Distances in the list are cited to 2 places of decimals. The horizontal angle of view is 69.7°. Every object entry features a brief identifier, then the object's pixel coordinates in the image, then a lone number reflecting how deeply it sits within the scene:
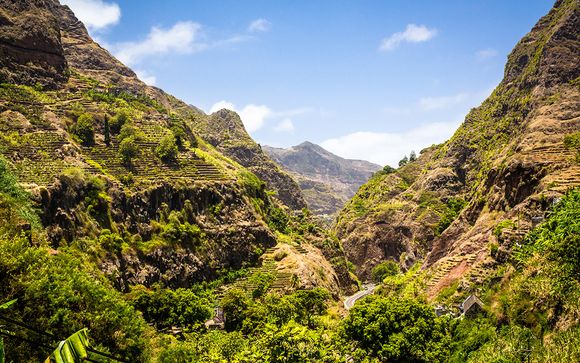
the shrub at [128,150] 85.22
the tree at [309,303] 61.50
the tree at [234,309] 60.50
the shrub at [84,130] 86.12
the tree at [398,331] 46.19
